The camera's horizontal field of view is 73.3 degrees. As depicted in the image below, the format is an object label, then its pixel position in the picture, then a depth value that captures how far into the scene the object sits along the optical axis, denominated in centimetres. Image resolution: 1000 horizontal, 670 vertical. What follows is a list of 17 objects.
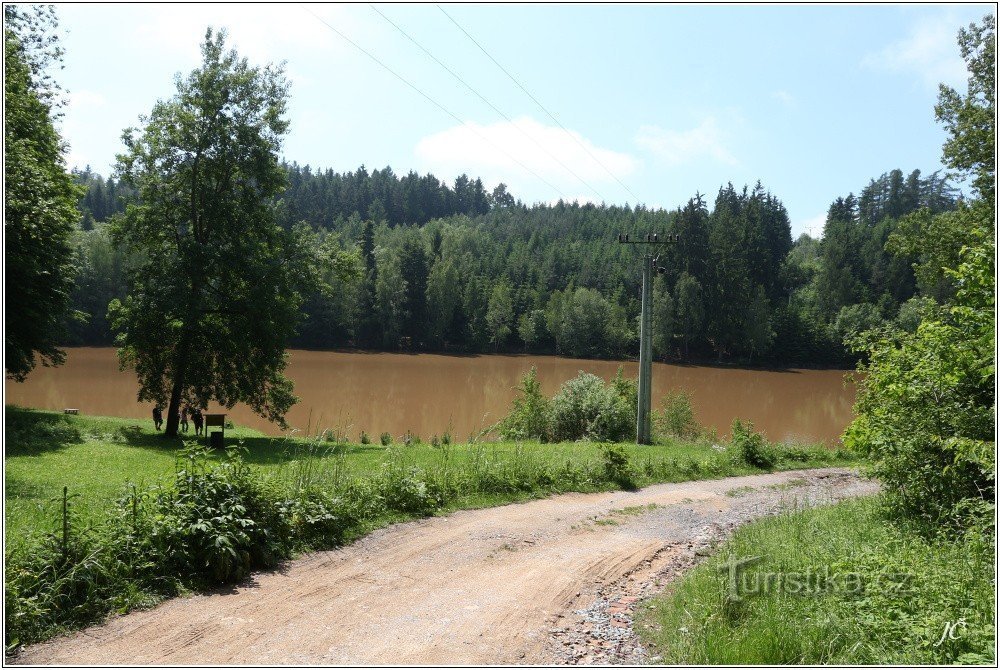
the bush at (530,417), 2478
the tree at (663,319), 7794
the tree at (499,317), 9306
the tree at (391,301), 8706
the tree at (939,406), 764
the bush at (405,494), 988
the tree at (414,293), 9056
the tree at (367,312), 8719
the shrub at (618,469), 1417
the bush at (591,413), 2453
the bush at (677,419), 2738
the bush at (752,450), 1934
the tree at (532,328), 9138
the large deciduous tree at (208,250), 2412
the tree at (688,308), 7950
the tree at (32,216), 1264
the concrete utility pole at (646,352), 2250
